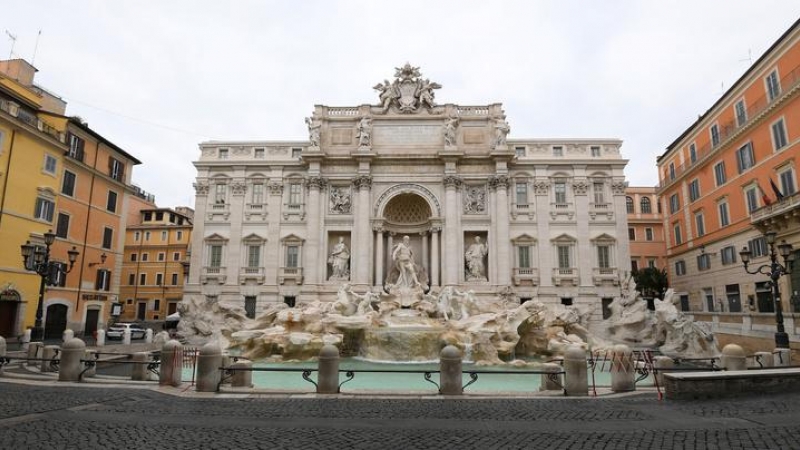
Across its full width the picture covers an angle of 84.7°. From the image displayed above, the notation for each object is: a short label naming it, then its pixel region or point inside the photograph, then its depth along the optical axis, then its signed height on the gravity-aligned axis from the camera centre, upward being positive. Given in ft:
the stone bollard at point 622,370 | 33.04 -5.21
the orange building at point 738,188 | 76.18 +23.78
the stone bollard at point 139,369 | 38.09 -5.98
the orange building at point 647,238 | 144.36 +20.77
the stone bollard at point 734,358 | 35.65 -4.56
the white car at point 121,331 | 90.22 -6.63
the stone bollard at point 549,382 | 33.86 -6.24
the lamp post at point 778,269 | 45.30 +3.62
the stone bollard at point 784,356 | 42.24 -5.18
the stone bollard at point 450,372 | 31.60 -5.11
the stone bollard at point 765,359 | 39.99 -5.18
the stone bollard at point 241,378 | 34.65 -6.09
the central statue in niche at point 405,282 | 73.10 +3.22
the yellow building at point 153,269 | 152.97 +10.75
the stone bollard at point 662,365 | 36.18 -5.25
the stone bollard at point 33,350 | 44.16 -5.04
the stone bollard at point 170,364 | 34.55 -5.04
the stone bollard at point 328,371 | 31.83 -5.09
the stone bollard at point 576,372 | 31.71 -5.11
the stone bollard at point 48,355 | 41.68 -5.31
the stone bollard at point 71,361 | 36.35 -5.07
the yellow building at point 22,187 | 76.28 +20.21
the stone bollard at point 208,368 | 32.53 -5.03
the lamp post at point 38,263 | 49.63 +4.20
